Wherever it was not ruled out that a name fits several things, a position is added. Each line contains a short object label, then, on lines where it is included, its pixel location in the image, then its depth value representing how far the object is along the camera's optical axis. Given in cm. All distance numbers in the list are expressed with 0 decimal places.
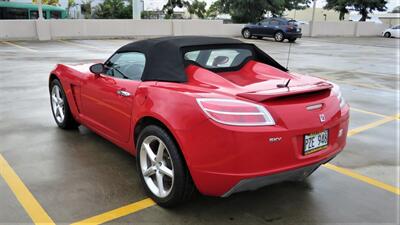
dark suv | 2808
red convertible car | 293
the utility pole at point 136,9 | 2820
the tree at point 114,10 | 4797
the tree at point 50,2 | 4518
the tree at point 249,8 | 4000
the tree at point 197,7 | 5635
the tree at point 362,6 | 4834
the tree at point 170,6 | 5600
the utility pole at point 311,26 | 3691
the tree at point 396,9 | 7831
